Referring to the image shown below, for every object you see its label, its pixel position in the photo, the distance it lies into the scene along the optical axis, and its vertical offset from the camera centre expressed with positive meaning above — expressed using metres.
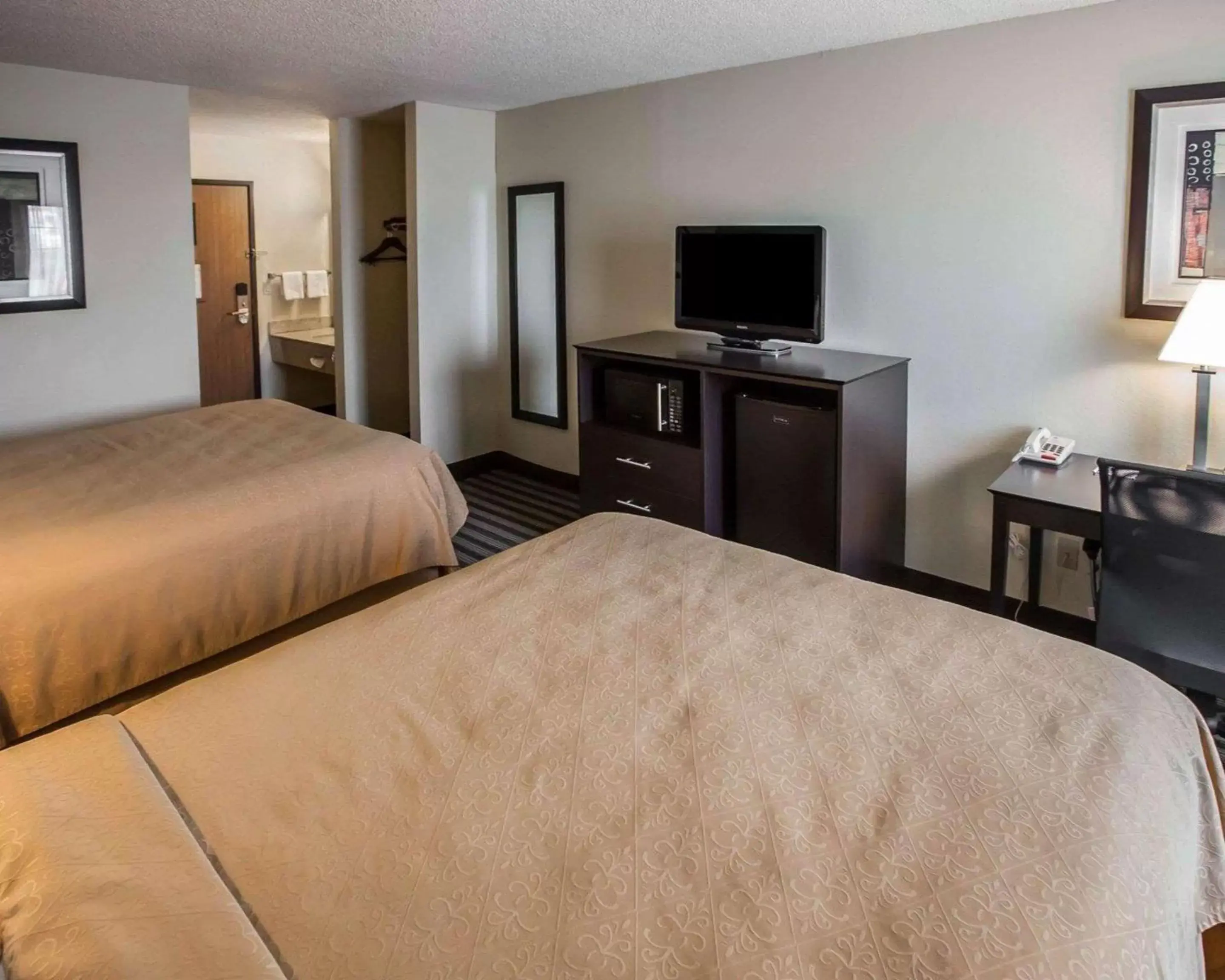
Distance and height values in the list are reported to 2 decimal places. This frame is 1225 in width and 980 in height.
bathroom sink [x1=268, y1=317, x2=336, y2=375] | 6.23 +0.07
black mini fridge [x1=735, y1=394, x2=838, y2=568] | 3.40 -0.51
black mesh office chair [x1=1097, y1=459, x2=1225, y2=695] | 2.09 -0.55
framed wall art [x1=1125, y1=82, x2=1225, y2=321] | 2.72 +0.47
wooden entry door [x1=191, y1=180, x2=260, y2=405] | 6.21 +0.45
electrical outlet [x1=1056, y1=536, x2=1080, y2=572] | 3.22 -0.75
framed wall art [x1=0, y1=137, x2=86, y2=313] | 3.79 +0.56
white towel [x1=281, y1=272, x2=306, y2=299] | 6.61 +0.51
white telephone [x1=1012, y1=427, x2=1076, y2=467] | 3.01 -0.34
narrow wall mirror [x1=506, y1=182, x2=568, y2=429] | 4.91 +0.29
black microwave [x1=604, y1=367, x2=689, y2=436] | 3.81 -0.22
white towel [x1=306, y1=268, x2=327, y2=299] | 6.76 +0.54
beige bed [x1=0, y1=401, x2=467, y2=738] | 2.30 -0.56
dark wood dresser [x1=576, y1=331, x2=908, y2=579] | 3.34 -0.40
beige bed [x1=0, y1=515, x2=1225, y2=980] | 1.05 -0.66
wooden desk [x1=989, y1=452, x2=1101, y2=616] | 2.61 -0.46
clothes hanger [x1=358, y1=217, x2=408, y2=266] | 5.51 +0.68
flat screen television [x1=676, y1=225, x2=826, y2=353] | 3.56 +0.29
